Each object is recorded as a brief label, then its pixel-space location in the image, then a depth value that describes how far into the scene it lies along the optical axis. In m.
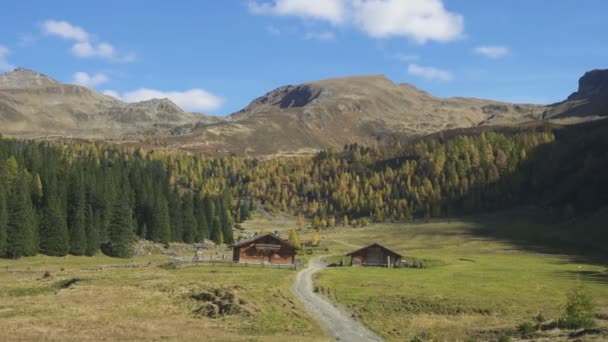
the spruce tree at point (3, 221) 102.31
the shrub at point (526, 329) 42.56
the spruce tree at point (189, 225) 148.25
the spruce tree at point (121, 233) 119.94
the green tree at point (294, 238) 157.34
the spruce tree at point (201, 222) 154.12
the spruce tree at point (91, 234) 116.94
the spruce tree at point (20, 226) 103.69
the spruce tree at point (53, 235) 110.81
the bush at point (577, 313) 42.66
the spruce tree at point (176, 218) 145.12
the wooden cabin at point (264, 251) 112.00
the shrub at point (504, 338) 38.42
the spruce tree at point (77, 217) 114.88
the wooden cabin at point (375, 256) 113.00
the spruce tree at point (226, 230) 166.00
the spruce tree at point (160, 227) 138.50
